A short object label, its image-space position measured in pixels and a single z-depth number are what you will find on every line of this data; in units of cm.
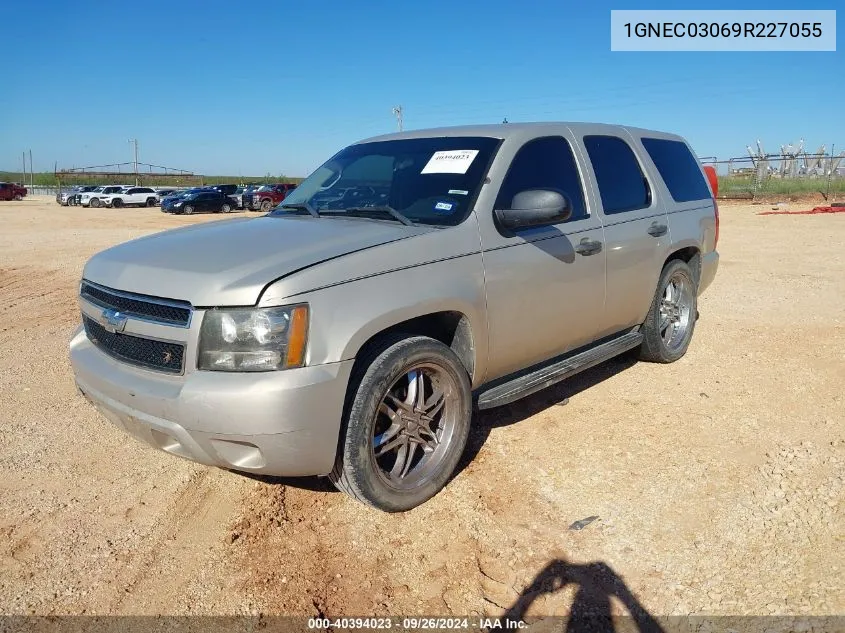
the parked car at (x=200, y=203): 3397
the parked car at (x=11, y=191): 4601
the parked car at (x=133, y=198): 4091
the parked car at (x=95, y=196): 4097
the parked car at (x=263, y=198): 3569
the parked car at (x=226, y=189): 3541
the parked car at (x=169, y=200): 3425
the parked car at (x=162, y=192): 4331
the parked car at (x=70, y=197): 4147
